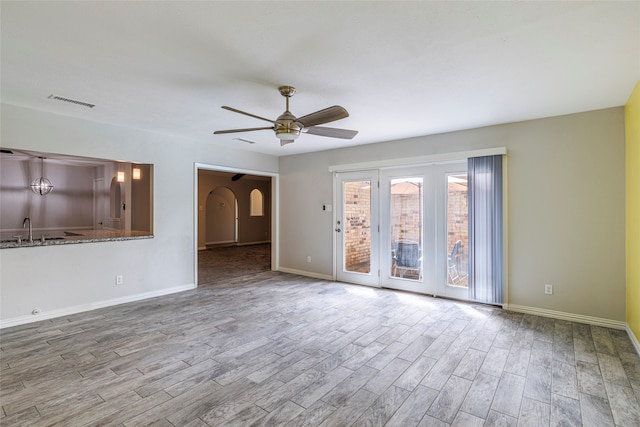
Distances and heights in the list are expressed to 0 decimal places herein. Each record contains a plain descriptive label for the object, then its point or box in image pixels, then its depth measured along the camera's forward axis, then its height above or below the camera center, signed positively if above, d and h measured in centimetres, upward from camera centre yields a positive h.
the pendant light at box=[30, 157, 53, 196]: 568 +61
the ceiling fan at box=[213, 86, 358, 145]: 269 +90
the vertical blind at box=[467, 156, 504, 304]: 411 -21
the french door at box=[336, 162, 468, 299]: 455 -20
